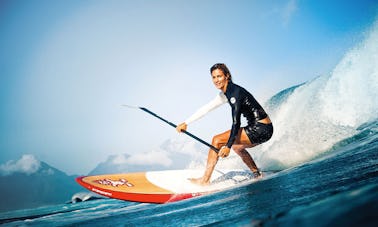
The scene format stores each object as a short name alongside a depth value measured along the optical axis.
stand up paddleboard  5.76
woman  4.73
